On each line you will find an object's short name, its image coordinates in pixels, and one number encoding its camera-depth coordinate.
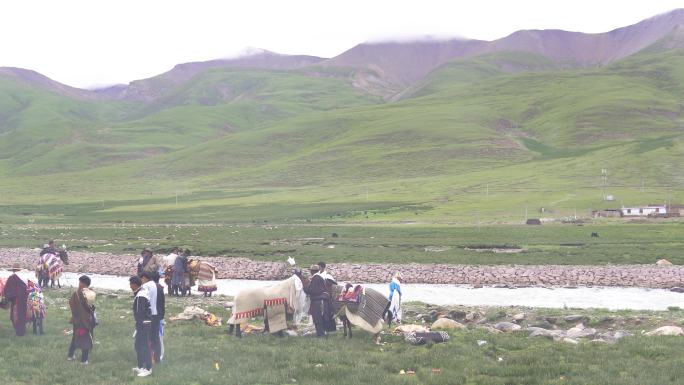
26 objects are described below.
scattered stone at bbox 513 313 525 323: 25.25
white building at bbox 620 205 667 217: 88.12
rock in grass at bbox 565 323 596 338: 21.19
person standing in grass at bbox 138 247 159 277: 28.22
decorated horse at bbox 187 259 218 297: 33.69
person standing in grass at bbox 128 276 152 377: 16.98
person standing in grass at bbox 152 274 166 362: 17.42
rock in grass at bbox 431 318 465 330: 23.18
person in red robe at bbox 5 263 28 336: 20.48
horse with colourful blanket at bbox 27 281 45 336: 20.86
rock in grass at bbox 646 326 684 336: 20.98
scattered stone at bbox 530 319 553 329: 23.95
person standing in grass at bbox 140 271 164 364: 17.19
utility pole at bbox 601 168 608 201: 127.04
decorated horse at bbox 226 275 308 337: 21.84
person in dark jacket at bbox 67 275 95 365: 17.56
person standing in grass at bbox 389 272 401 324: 24.95
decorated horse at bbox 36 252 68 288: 35.00
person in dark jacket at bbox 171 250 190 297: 33.28
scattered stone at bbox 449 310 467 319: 26.45
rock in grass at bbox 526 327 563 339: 20.67
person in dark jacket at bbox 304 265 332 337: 21.49
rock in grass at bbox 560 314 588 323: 25.11
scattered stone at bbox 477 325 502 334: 21.86
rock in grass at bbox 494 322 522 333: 22.39
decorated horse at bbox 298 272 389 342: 21.06
